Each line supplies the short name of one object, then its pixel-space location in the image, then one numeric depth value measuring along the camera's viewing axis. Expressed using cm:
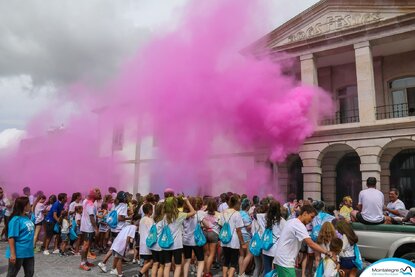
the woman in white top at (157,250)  630
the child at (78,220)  976
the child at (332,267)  425
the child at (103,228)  1006
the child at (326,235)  480
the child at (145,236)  682
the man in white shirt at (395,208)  802
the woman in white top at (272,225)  571
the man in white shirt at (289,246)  452
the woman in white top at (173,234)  620
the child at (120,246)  751
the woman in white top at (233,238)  662
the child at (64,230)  972
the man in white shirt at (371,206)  720
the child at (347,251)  519
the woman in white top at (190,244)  670
